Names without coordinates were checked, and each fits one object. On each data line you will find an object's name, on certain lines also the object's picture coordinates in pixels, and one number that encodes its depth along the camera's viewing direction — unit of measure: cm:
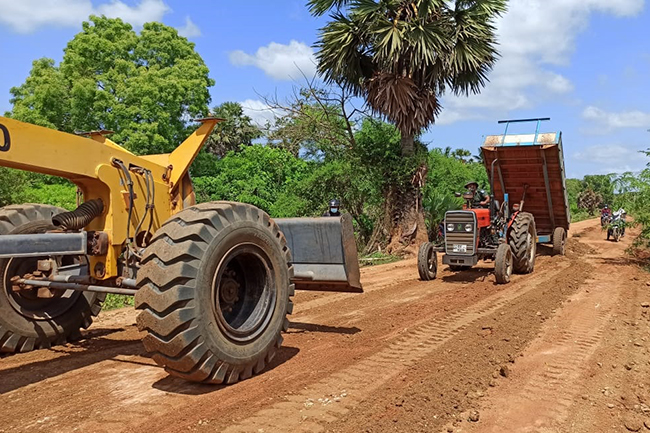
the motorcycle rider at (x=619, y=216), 2514
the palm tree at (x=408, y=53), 1642
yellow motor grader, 410
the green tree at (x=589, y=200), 6116
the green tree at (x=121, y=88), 2352
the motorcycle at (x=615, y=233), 2458
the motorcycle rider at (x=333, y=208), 851
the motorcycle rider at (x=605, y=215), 2911
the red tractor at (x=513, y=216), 1165
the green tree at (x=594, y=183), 6318
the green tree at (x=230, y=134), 4116
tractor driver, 1270
